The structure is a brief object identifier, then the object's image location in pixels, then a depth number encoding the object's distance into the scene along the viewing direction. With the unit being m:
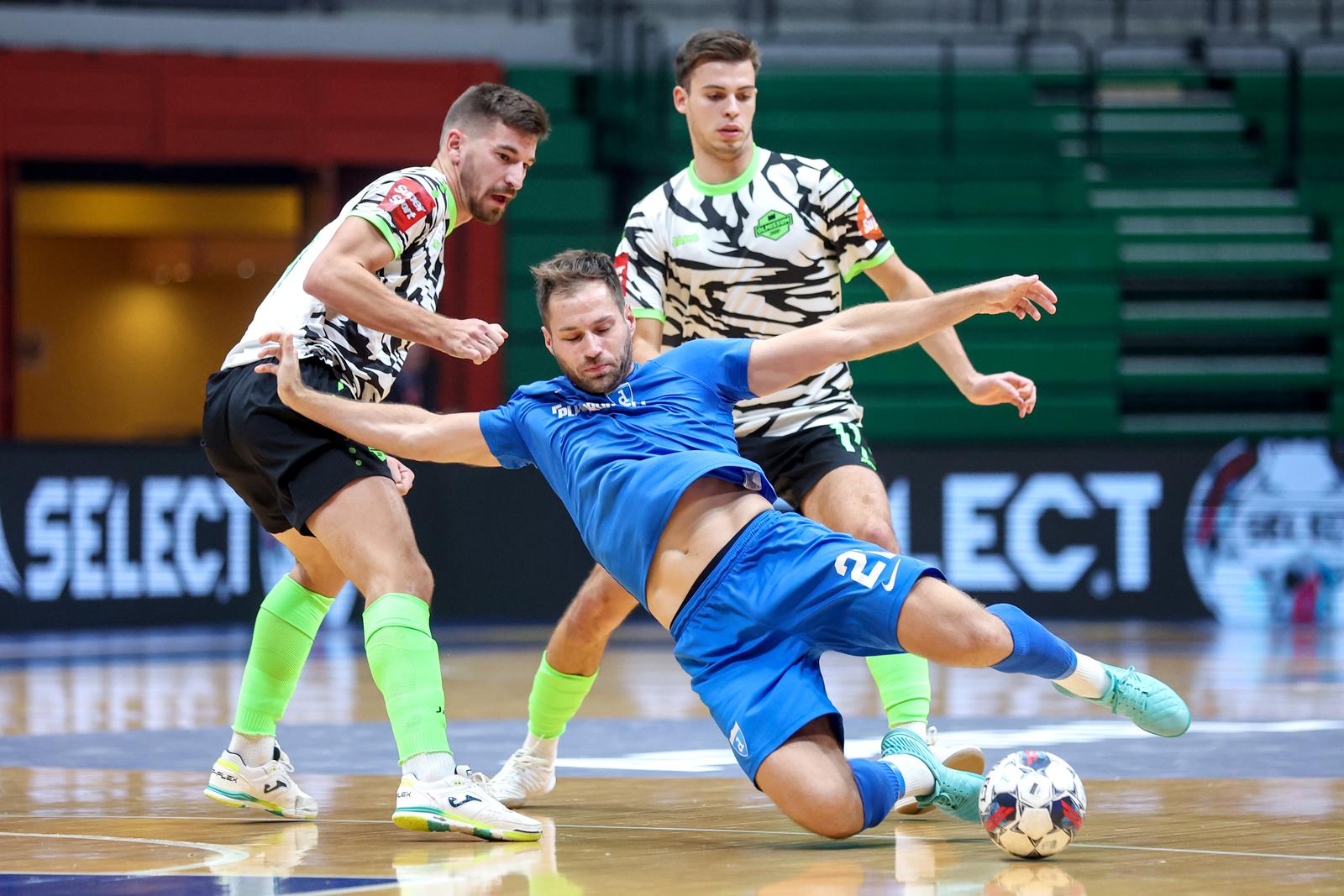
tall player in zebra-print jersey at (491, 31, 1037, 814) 11.30
